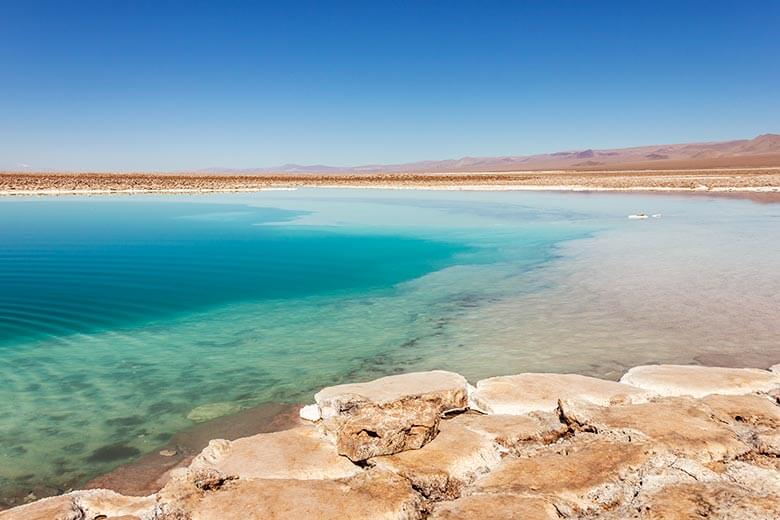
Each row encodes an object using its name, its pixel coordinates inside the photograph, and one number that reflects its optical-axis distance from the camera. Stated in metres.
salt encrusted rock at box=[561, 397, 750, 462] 3.79
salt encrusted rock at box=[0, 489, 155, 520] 3.27
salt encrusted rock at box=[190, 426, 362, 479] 3.69
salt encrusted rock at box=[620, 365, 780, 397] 5.04
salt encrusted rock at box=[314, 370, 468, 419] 4.70
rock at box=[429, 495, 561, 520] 3.10
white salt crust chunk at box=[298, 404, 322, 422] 4.97
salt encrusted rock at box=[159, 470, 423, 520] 3.16
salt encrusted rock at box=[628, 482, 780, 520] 3.02
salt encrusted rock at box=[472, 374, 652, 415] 4.79
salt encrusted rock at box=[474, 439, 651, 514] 3.29
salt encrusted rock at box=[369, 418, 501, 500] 3.49
